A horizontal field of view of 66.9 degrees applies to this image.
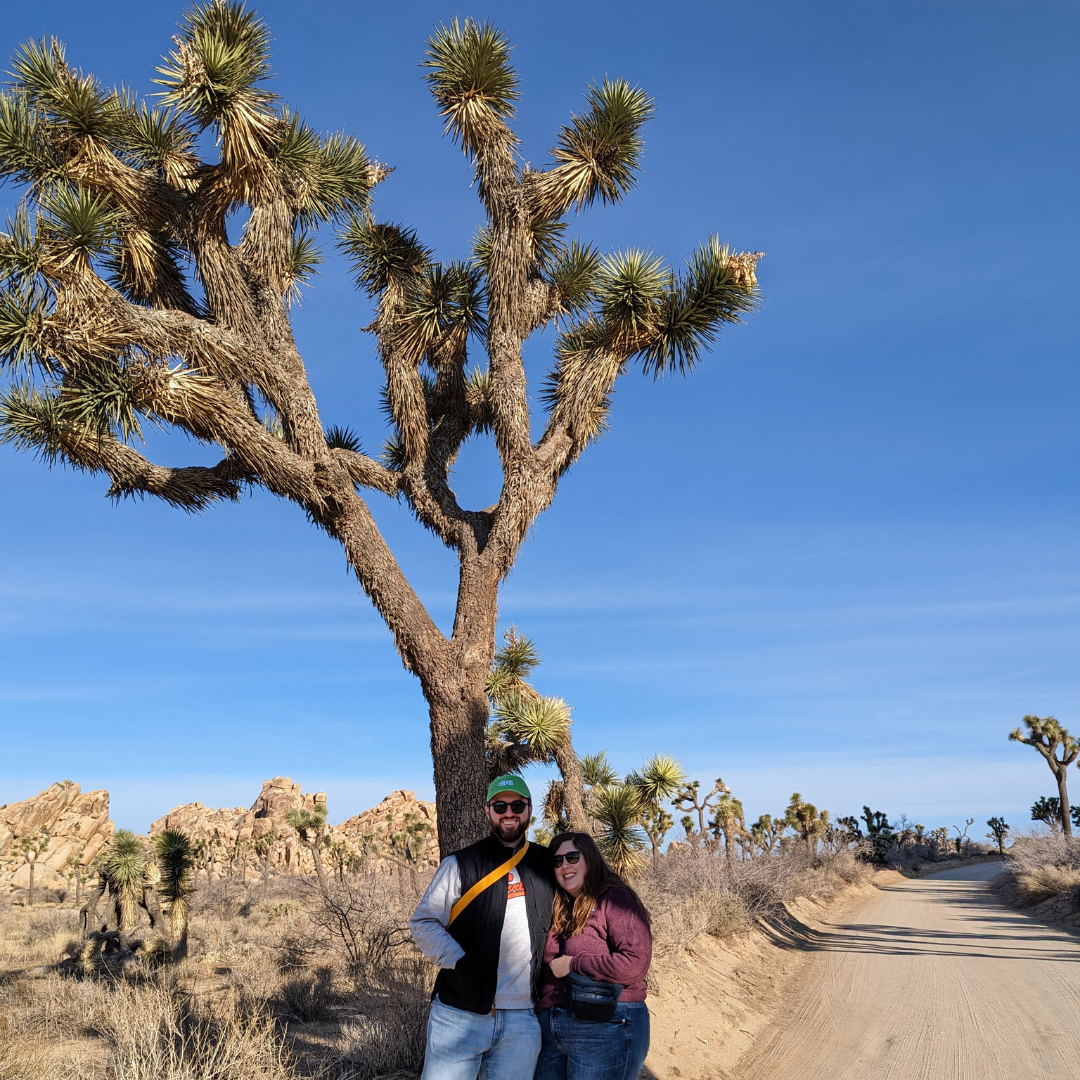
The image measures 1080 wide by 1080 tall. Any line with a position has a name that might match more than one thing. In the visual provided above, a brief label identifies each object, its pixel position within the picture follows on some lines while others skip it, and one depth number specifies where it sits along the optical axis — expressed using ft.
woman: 10.61
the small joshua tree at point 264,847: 146.92
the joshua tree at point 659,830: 62.29
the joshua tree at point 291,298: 21.07
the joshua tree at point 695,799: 74.89
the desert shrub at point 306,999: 28.78
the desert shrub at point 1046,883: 56.08
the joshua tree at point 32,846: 131.23
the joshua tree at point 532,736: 33.63
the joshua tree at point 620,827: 34.99
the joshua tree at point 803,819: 134.21
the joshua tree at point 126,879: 46.98
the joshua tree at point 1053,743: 99.55
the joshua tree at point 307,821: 90.32
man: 10.55
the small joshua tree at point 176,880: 46.62
